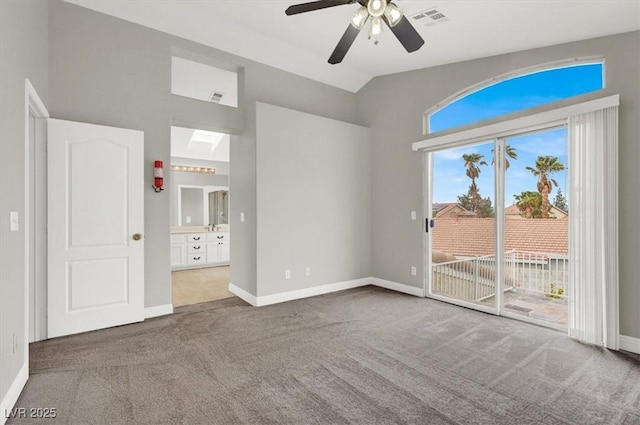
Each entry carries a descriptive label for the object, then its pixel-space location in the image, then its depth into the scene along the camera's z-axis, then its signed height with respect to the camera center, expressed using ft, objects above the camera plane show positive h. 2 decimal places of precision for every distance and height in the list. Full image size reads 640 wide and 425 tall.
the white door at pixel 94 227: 10.41 -0.48
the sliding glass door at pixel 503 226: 11.21 -0.59
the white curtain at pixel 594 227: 9.58 -0.49
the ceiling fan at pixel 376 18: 7.64 +4.87
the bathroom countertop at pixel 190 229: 22.75 -1.25
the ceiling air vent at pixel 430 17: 10.38 +6.57
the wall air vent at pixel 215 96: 18.88 +7.13
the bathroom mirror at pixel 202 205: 24.32 +0.60
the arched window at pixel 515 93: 10.56 +4.56
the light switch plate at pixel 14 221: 6.93 -0.17
